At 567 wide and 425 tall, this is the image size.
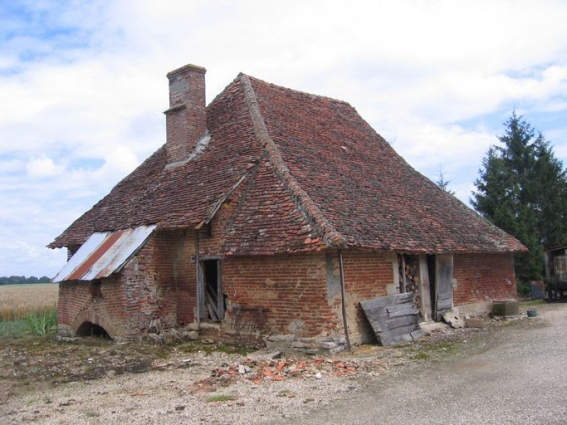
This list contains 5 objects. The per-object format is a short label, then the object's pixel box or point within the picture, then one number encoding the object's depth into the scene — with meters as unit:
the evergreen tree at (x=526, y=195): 26.05
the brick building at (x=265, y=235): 10.77
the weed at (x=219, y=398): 7.19
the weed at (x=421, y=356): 9.75
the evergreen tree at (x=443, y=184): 33.74
